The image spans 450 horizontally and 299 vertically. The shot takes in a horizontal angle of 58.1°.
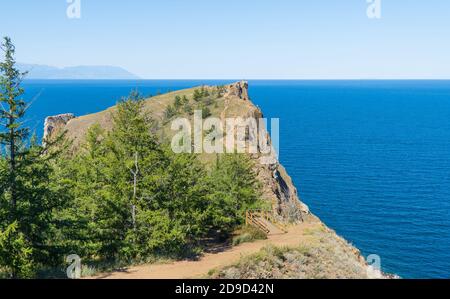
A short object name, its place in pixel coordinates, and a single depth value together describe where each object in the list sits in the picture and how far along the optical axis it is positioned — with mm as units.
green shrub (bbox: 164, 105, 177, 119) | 79688
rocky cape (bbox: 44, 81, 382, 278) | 30594
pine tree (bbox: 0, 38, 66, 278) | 18656
